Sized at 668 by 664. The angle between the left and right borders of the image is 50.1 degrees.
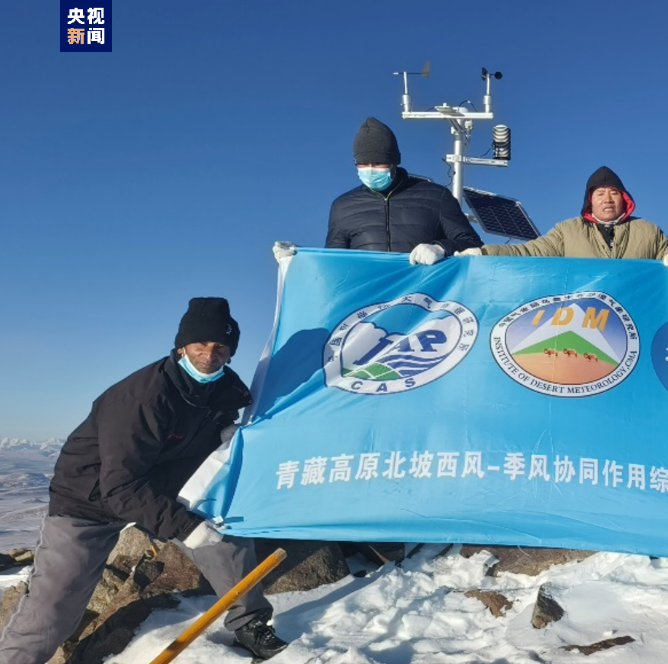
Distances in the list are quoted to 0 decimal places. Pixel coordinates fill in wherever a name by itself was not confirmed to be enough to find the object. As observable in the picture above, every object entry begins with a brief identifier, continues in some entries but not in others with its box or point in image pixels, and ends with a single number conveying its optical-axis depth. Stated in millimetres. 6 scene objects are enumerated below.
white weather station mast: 9234
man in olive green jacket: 4789
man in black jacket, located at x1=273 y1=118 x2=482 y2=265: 5297
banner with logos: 3816
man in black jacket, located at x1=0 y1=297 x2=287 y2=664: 3785
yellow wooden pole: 3594
